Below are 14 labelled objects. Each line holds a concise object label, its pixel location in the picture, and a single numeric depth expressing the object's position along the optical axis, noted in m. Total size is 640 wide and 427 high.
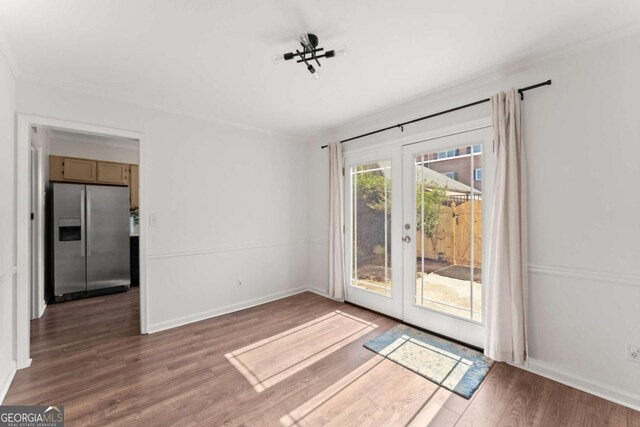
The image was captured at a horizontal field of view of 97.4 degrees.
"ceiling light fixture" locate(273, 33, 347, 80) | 1.95
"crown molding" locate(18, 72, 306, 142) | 2.51
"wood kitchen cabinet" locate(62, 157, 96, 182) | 4.45
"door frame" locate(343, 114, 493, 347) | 2.69
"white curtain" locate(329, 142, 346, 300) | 4.00
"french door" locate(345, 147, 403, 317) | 3.38
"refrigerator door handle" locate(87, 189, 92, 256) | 4.39
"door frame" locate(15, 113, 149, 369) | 2.34
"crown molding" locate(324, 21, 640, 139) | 1.94
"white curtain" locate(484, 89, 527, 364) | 2.30
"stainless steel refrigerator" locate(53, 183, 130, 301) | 4.19
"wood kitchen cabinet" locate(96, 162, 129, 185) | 4.75
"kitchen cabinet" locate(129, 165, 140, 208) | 5.07
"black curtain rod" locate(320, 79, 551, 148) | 2.27
